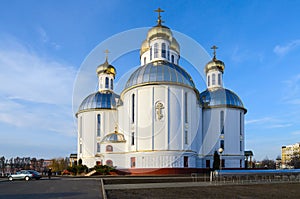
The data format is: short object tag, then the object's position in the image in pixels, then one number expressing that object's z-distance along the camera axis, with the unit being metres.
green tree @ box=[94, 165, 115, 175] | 42.25
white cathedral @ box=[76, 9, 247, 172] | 41.56
